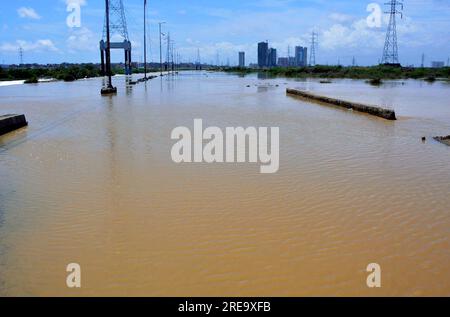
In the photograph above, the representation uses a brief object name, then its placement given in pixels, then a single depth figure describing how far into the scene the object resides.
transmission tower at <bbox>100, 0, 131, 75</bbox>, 64.21
